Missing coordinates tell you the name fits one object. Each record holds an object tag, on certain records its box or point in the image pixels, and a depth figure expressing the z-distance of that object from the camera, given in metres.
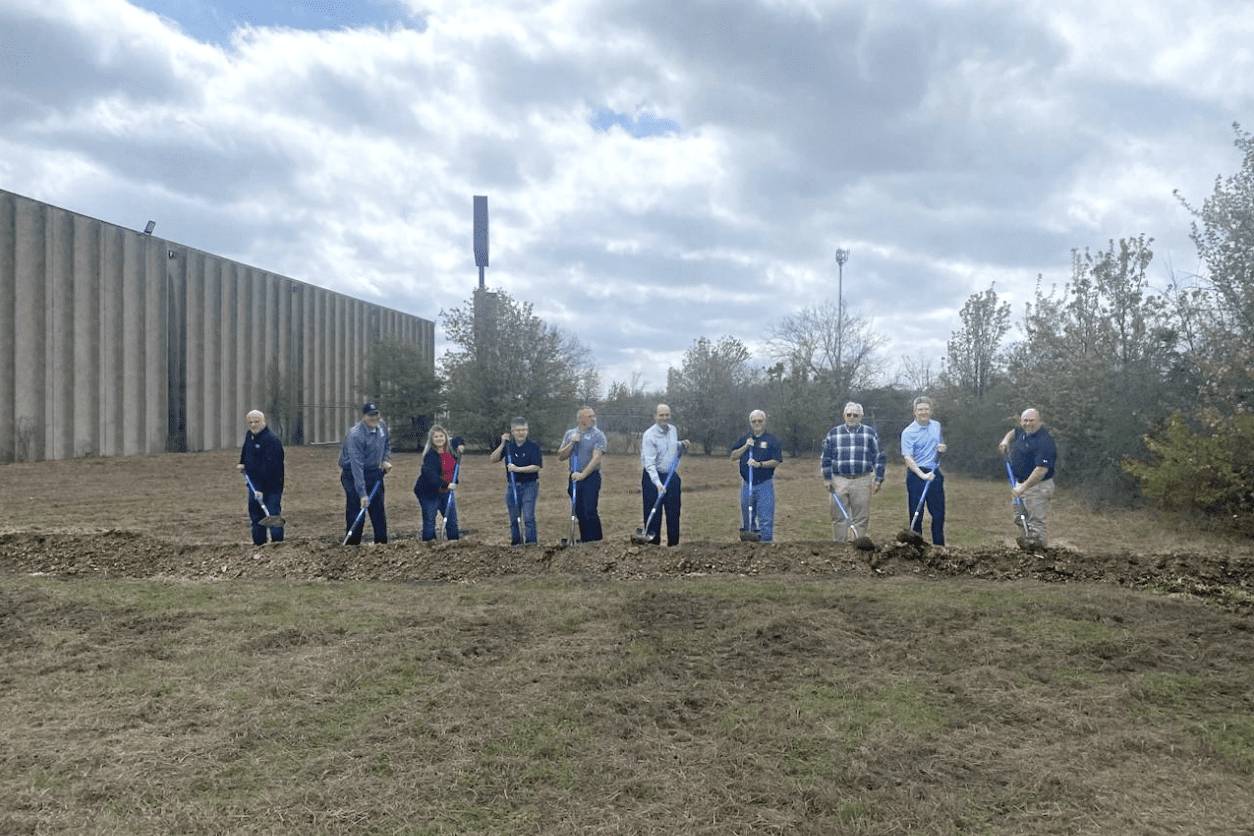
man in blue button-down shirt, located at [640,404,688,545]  9.07
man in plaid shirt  8.88
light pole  36.72
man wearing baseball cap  9.13
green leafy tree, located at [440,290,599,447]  31.64
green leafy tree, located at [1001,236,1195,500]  16.28
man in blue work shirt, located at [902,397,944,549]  8.89
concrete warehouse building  22.12
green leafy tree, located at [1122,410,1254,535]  11.80
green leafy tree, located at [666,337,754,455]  33.53
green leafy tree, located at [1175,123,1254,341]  15.24
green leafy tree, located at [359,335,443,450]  33.75
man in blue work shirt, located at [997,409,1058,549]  8.51
